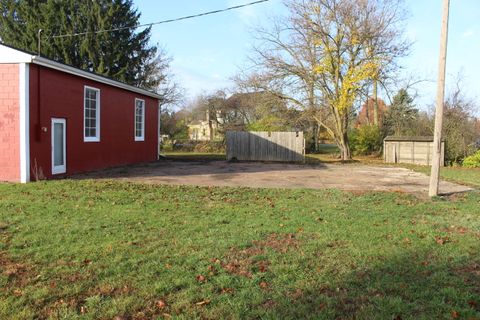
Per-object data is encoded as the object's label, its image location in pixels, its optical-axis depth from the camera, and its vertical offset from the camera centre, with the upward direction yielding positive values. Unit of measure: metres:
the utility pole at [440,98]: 10.45 +1.05
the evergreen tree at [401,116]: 30.52 +1.81
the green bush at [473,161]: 22.86 -0.97
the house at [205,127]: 46.51 +1.17
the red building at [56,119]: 12.41 +0.46
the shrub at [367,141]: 31.48 -0.05
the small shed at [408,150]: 24.83 -0.50
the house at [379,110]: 32.66 +2.45
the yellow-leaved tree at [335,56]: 25.08 +4.98
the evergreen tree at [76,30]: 33.62 +8.07
